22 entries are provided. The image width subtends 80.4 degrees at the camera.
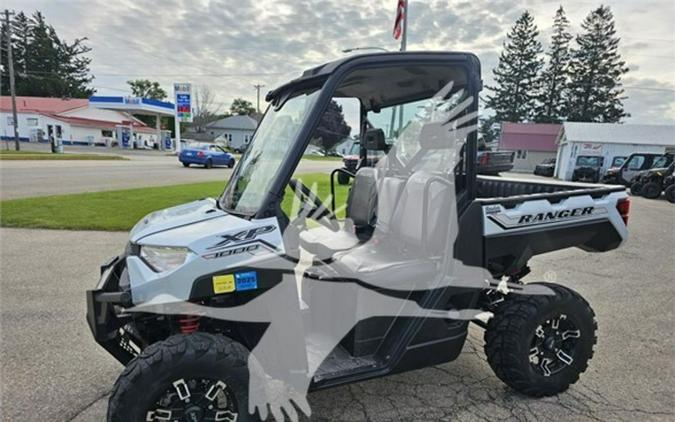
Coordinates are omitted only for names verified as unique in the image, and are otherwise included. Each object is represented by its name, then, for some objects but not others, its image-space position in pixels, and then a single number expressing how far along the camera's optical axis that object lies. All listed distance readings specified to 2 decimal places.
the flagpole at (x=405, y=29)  9.24
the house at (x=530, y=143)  42.28
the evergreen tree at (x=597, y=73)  48.53
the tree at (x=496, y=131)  42.35
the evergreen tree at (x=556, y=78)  52.12
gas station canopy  42.59
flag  9.19
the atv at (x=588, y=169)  26.44
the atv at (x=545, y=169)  33.97
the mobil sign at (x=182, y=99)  35.38
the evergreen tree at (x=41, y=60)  56.62
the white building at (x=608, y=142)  29.44
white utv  2.07
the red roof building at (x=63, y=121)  43.47
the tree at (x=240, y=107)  83.25
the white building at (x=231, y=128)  61.84
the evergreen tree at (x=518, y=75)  52.44
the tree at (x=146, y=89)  71.12
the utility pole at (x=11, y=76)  31.10
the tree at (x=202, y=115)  69.25
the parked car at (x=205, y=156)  23.75
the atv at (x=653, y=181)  17.59
